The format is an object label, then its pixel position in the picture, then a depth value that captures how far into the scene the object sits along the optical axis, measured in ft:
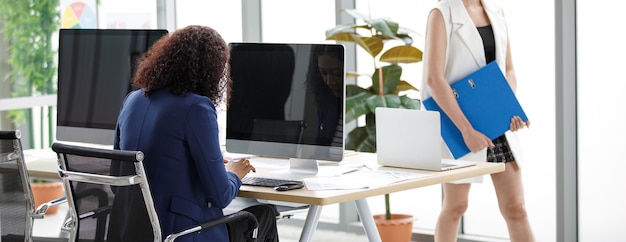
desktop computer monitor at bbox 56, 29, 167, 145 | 13.85
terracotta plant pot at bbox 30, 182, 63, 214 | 21.43
